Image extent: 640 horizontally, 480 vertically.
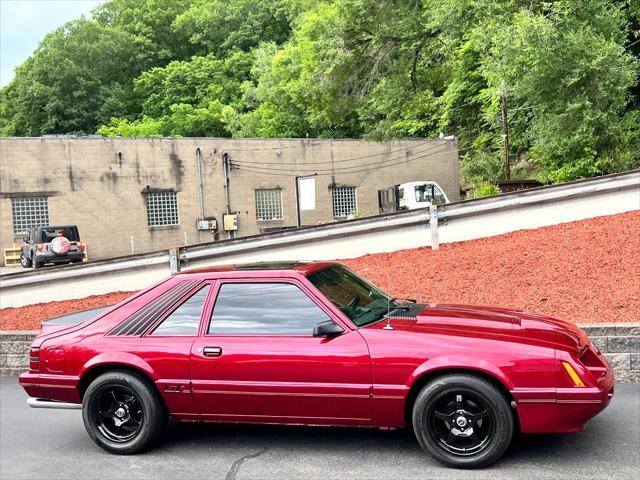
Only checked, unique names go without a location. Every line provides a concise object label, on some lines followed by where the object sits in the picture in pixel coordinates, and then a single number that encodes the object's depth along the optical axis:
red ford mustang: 4.46
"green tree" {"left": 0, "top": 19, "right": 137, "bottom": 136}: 56.34
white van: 29.31
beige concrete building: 30.64
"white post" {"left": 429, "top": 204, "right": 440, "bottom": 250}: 11.33
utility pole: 28.33
